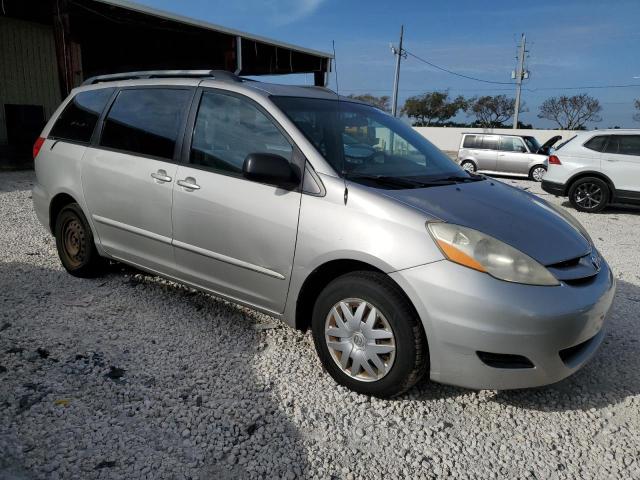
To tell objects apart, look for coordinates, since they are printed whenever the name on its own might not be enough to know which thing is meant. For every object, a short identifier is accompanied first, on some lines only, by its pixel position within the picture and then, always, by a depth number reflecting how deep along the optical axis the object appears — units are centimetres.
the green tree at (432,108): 5431
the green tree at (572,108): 4712
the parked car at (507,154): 1694
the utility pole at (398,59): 3521
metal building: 1123
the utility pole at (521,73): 4259
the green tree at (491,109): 5141
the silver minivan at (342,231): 232
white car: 907
